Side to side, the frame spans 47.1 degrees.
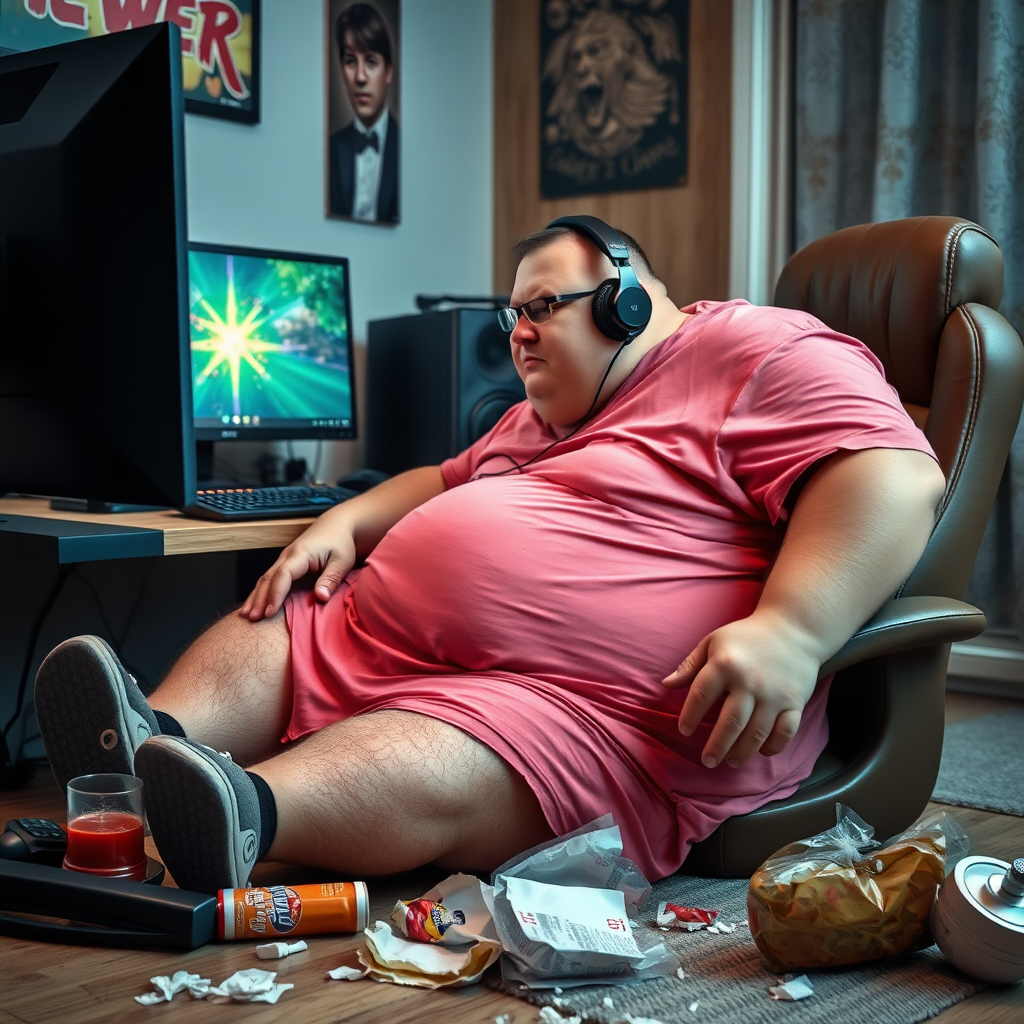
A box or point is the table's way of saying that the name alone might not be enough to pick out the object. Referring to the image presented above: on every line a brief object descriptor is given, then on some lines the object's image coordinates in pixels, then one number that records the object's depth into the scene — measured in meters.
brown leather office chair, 1.41
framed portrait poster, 2.68
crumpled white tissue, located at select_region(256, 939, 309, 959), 1.19
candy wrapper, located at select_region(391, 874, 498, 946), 1.22
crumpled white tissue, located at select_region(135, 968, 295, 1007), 1.10
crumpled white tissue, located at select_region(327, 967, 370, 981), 1.15
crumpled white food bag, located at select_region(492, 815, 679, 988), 1.14
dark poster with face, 2.83
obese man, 1.26
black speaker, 2.37
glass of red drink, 1.26
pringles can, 1.20
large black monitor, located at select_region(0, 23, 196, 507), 1.08
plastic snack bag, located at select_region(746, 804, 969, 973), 1.17
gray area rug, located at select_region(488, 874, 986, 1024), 1.10
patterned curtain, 2.46
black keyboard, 1.73
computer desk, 1.44
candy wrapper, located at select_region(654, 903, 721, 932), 1.30
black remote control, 1.34
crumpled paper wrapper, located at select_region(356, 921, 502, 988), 1.15
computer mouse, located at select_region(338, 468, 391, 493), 2.22
